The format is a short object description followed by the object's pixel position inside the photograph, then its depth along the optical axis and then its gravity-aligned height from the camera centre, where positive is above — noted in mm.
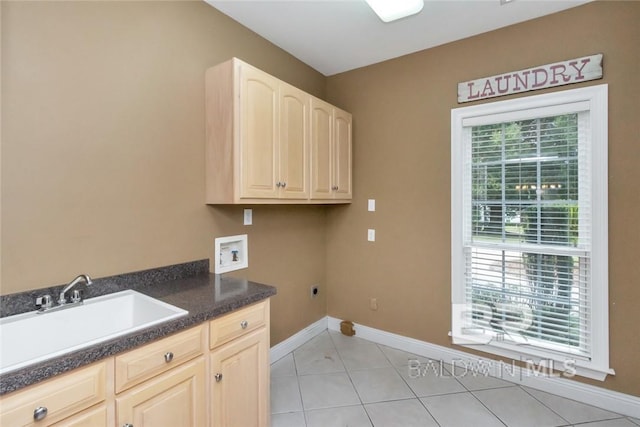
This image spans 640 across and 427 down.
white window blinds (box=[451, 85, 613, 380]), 2031 -118
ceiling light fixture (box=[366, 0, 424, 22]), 1870 +1271
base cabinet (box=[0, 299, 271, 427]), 925 -642
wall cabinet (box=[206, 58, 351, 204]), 1872 +491
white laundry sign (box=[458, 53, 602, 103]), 2025 +957
